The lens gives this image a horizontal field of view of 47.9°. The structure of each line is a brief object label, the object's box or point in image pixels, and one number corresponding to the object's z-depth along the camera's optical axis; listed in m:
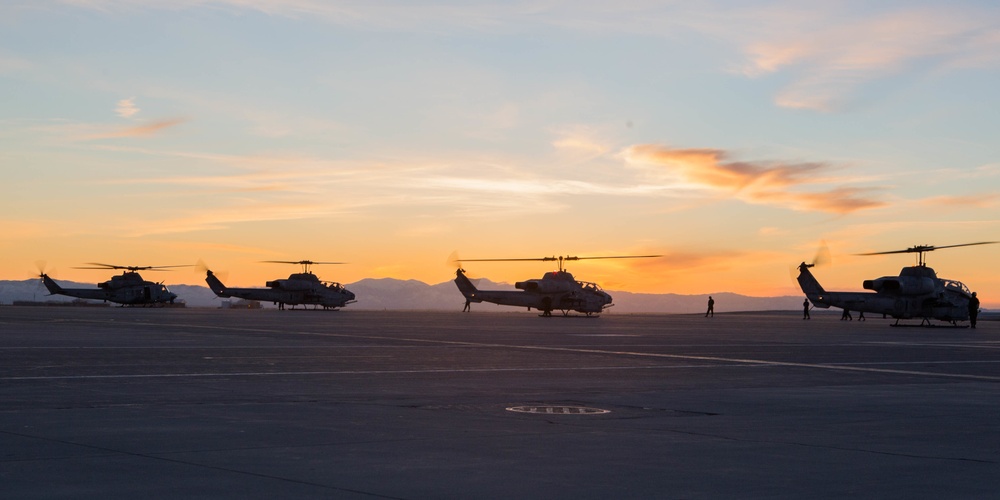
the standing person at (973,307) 63.91
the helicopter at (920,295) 66.12
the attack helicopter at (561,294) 88.12
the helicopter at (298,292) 111.88
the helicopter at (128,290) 115.81
